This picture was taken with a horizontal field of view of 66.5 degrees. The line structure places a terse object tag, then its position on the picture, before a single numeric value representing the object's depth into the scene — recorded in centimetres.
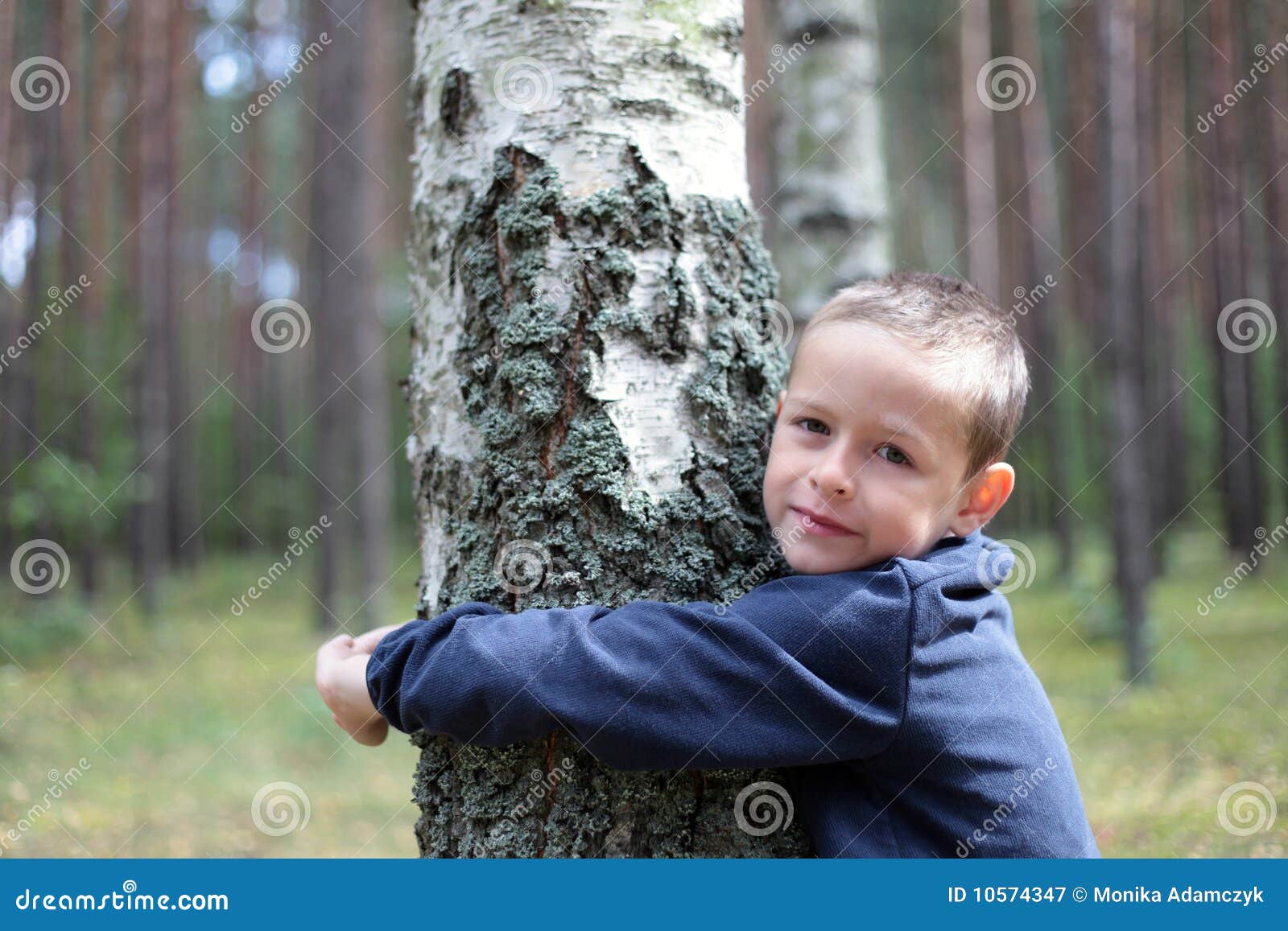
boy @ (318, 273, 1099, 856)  141
